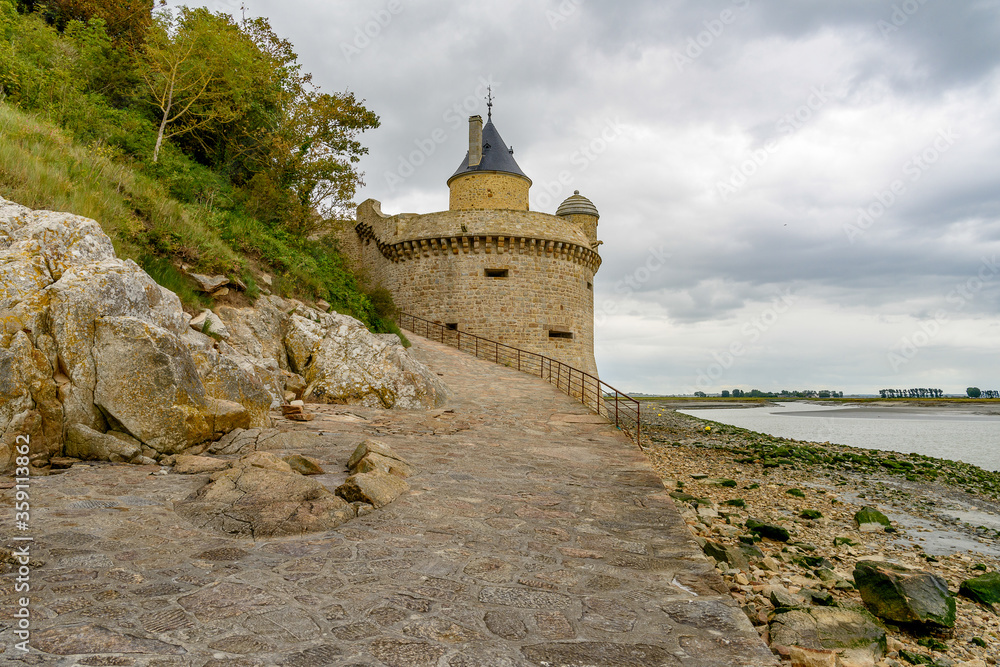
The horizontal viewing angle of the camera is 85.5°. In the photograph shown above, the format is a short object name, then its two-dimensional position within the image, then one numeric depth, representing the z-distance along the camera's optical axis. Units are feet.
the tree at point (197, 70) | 39.32
